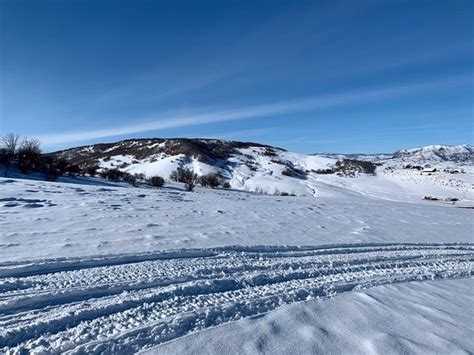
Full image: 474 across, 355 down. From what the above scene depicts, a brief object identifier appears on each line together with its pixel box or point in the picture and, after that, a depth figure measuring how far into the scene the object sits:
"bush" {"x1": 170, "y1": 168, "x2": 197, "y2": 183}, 42.66
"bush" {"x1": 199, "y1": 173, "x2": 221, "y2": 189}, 41.70
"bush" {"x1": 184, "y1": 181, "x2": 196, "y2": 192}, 32.27
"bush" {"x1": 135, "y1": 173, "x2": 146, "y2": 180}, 39.15
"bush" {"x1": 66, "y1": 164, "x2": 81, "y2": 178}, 29.50
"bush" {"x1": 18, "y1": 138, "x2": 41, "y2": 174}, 26.38
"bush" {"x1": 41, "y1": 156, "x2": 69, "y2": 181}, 25.44
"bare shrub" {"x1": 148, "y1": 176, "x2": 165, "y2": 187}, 33.24
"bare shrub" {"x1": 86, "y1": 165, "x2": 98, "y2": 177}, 34.00
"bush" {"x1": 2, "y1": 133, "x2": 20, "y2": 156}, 26.56
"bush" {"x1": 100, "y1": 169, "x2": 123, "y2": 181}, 33.62
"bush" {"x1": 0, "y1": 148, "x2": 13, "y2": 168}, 25.11
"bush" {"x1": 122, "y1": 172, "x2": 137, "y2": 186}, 32.46
